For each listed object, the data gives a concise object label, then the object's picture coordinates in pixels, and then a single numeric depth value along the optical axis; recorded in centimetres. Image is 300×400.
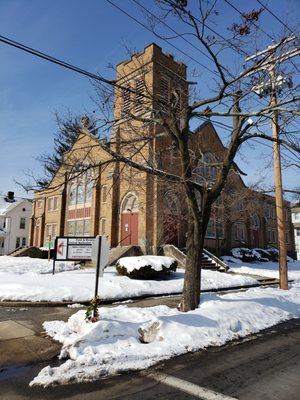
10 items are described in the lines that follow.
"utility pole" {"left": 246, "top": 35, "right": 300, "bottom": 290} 880
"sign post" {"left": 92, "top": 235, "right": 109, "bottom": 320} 851
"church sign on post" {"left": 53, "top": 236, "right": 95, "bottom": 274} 1742
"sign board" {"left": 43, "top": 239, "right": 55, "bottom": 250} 2262
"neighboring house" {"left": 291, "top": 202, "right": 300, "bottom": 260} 6431
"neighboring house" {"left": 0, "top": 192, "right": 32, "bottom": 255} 5503
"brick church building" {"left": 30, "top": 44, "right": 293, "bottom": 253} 2580
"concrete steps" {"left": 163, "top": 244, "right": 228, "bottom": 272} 2382
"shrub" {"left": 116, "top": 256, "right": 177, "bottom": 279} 1688
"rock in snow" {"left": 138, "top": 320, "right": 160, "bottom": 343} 714
